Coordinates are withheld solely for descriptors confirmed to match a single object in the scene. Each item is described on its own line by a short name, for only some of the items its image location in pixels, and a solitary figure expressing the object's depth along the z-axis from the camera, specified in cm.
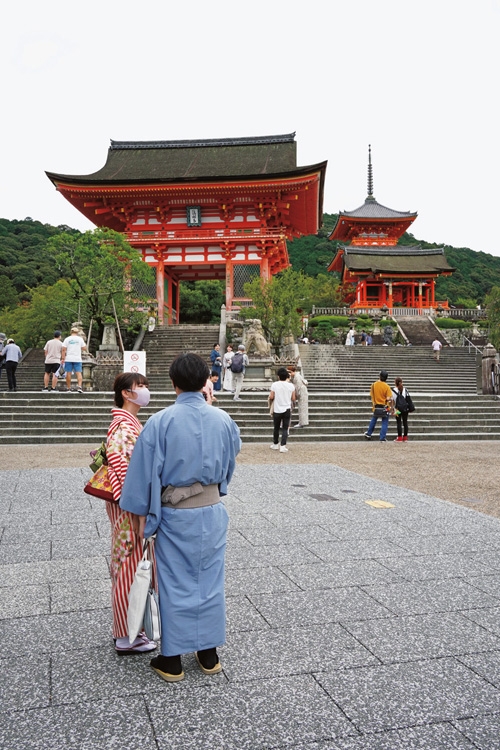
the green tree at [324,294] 3787
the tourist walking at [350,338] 2600
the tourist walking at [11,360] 1366
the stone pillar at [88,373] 1456
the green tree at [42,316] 2064
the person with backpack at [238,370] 1317
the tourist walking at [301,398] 1098
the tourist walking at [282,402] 942
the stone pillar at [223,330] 2069
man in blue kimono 238
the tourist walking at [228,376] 1465
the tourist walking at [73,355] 1310
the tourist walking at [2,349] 1412
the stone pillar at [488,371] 1509
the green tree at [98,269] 1952
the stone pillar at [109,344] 1866
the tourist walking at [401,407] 1112
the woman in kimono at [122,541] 259
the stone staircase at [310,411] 1179
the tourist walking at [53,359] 1326
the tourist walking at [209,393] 848
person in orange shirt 1113
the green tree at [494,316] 2311
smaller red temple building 3816
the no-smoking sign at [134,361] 1347
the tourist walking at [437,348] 2220
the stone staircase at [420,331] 2873
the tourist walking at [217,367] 1529
